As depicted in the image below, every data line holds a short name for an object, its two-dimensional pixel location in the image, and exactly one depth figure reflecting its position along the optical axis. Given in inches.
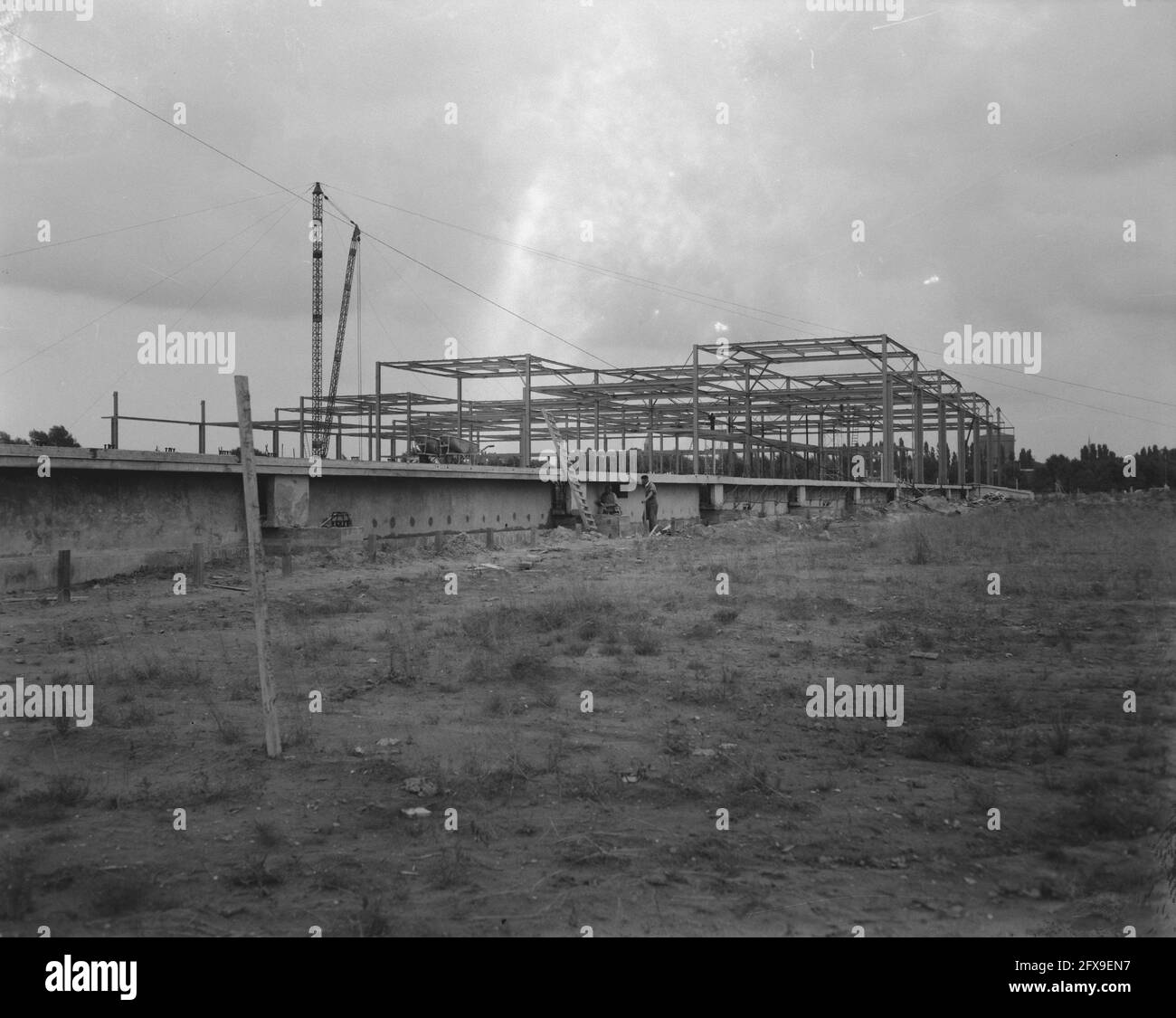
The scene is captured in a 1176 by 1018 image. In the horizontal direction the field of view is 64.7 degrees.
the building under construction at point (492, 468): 486.3
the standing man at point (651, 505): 954.7
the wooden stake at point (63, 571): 447.2
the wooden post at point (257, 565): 221.9
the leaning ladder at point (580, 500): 924.6
